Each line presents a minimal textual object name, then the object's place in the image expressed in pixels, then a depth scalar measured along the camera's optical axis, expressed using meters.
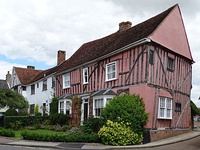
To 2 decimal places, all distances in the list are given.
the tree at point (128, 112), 15.15
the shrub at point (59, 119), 23.19
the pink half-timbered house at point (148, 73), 16.69
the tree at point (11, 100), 22.98
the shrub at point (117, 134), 14.51
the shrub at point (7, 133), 17.95
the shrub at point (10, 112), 27.88
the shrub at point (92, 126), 17.62
